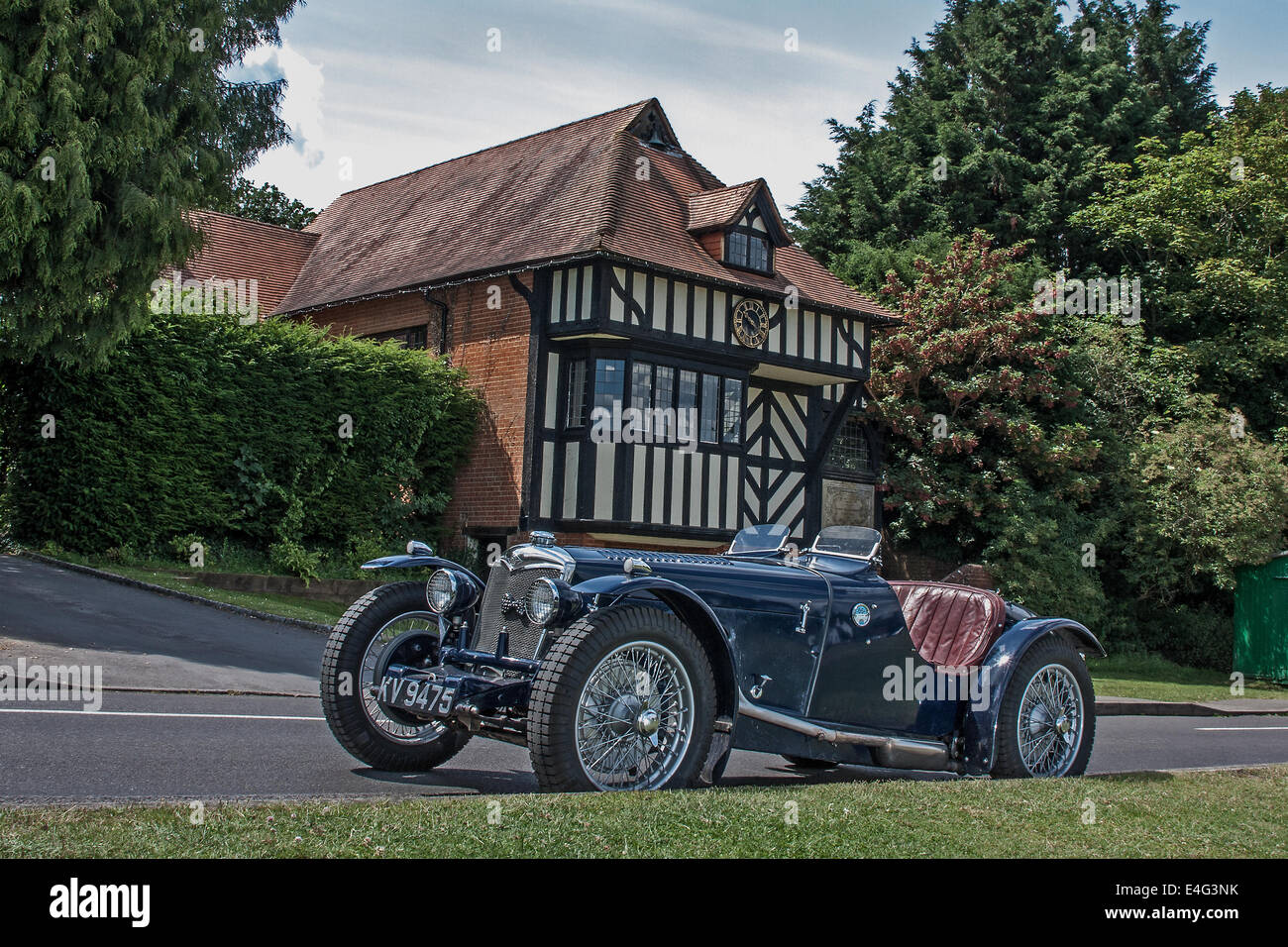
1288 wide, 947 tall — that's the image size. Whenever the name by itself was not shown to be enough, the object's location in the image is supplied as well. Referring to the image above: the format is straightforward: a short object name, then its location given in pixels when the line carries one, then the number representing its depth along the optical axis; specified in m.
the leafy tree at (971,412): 24.81
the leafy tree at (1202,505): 25.56
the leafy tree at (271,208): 39.66
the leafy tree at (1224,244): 28.83
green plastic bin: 26.05
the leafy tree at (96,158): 14.01
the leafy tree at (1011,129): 32.91
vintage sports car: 5.57
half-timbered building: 20.72
